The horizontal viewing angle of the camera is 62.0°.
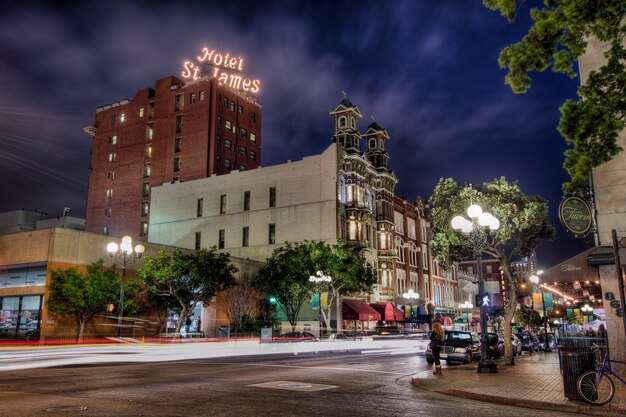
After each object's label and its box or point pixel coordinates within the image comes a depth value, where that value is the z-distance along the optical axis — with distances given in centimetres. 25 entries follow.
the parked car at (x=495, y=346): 2709
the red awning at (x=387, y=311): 6059
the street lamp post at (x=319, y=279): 4369
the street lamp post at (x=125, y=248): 2861
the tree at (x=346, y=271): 4759
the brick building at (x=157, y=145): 7200
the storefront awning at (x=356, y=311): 5484
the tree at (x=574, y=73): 1146
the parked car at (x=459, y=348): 2370
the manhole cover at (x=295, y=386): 1360
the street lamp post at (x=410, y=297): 6313
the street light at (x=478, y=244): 1784
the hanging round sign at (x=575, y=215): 1891
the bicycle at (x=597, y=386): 1096
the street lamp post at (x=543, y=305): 2977
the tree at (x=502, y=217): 2314
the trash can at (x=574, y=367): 1144
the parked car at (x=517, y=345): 3142
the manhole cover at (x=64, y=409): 946
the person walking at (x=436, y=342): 1809
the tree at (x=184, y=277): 3972
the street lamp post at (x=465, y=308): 8438
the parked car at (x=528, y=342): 3350
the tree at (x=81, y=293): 3500
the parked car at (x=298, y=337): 3841
